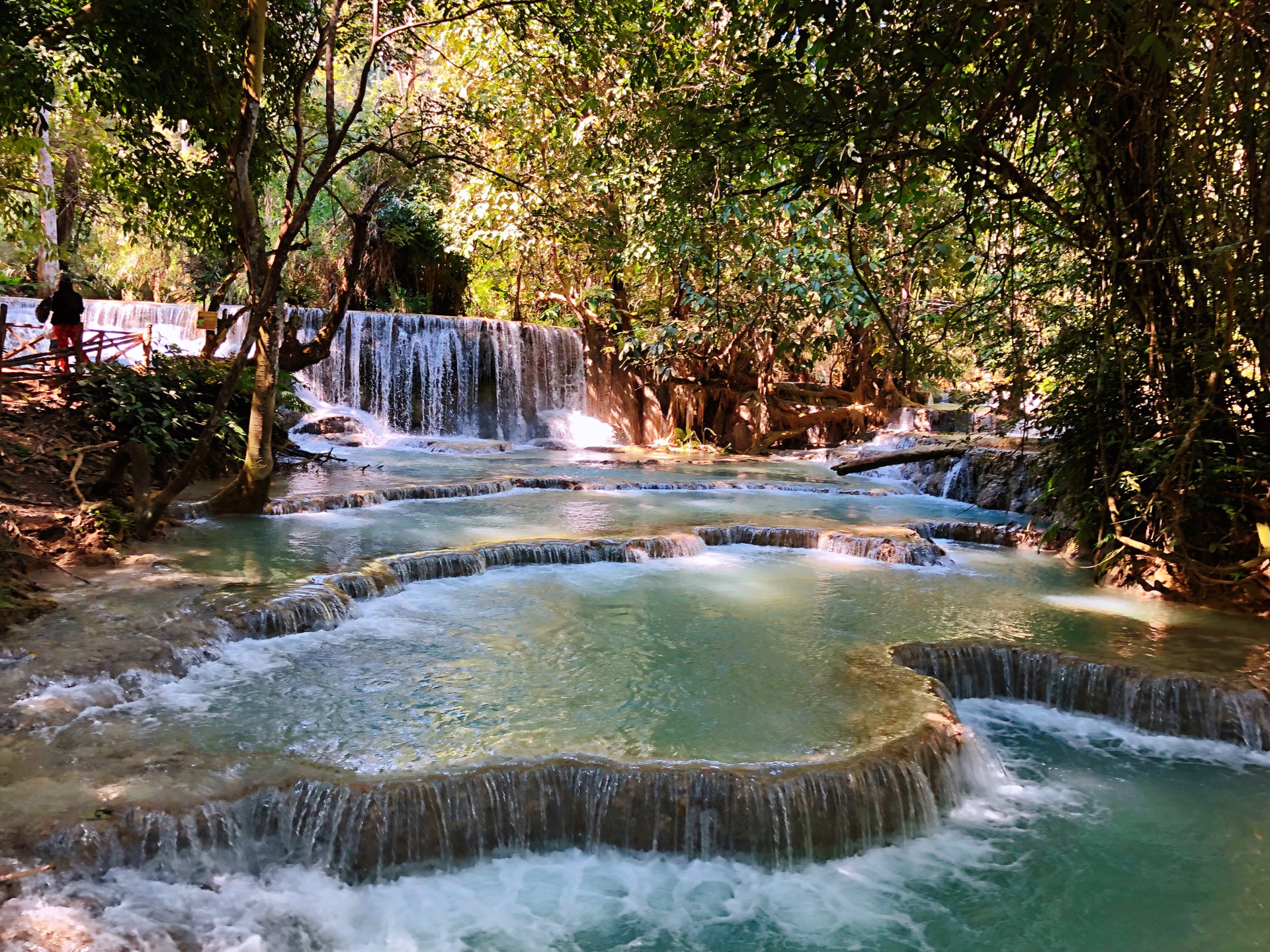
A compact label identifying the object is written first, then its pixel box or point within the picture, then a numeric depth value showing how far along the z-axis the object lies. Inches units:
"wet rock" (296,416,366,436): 677.3
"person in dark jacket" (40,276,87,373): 414.3
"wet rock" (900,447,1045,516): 461.7
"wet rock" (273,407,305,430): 634.6
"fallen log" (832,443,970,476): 452.0
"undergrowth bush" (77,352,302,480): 378.3
